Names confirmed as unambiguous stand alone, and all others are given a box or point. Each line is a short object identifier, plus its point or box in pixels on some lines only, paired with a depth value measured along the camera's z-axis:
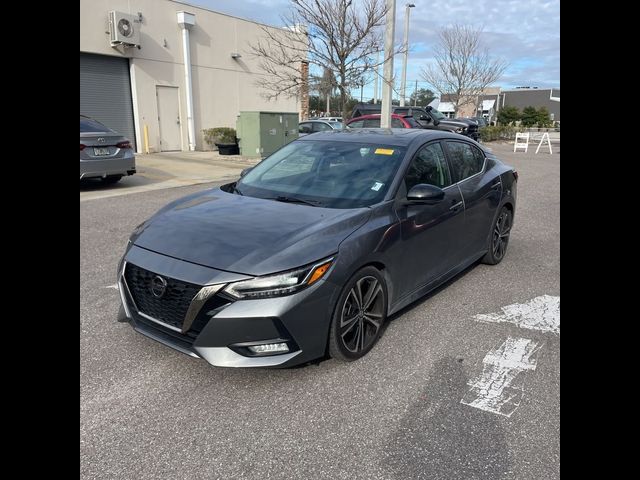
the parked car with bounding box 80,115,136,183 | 9.71
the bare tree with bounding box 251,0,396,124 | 13.60
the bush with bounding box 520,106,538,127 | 44.38
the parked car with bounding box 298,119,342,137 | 18.88
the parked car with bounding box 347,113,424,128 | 17.02
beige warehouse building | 16.80
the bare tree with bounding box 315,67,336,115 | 14.72
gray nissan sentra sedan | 2.81
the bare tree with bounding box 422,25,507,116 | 33.09
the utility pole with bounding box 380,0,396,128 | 13.45
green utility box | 16.66
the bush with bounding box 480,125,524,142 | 30.39
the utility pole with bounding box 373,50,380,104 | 14.71
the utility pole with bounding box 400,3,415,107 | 28.45
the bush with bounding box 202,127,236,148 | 19.67
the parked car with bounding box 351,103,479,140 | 20.20
